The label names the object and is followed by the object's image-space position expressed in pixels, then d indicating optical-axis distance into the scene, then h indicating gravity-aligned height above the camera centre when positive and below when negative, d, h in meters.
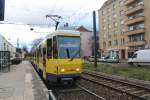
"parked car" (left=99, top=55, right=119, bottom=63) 52.52 -0.69
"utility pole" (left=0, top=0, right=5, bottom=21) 5.60 +1.06
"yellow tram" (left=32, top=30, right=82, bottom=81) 13.26 +0.02
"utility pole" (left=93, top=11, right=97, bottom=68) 28.91 +3.20
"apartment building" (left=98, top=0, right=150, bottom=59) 57.53 +7.80
